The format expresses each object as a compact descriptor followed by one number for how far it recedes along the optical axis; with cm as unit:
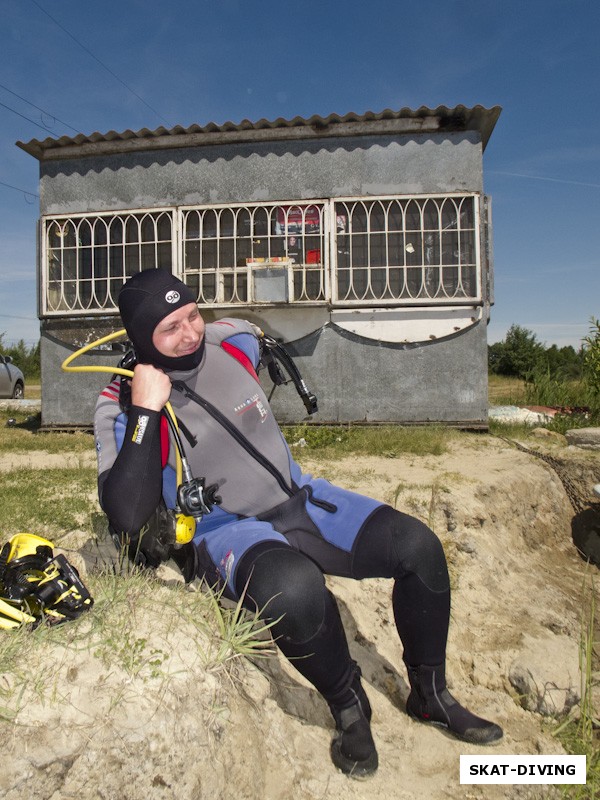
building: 719
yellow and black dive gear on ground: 229
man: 215
